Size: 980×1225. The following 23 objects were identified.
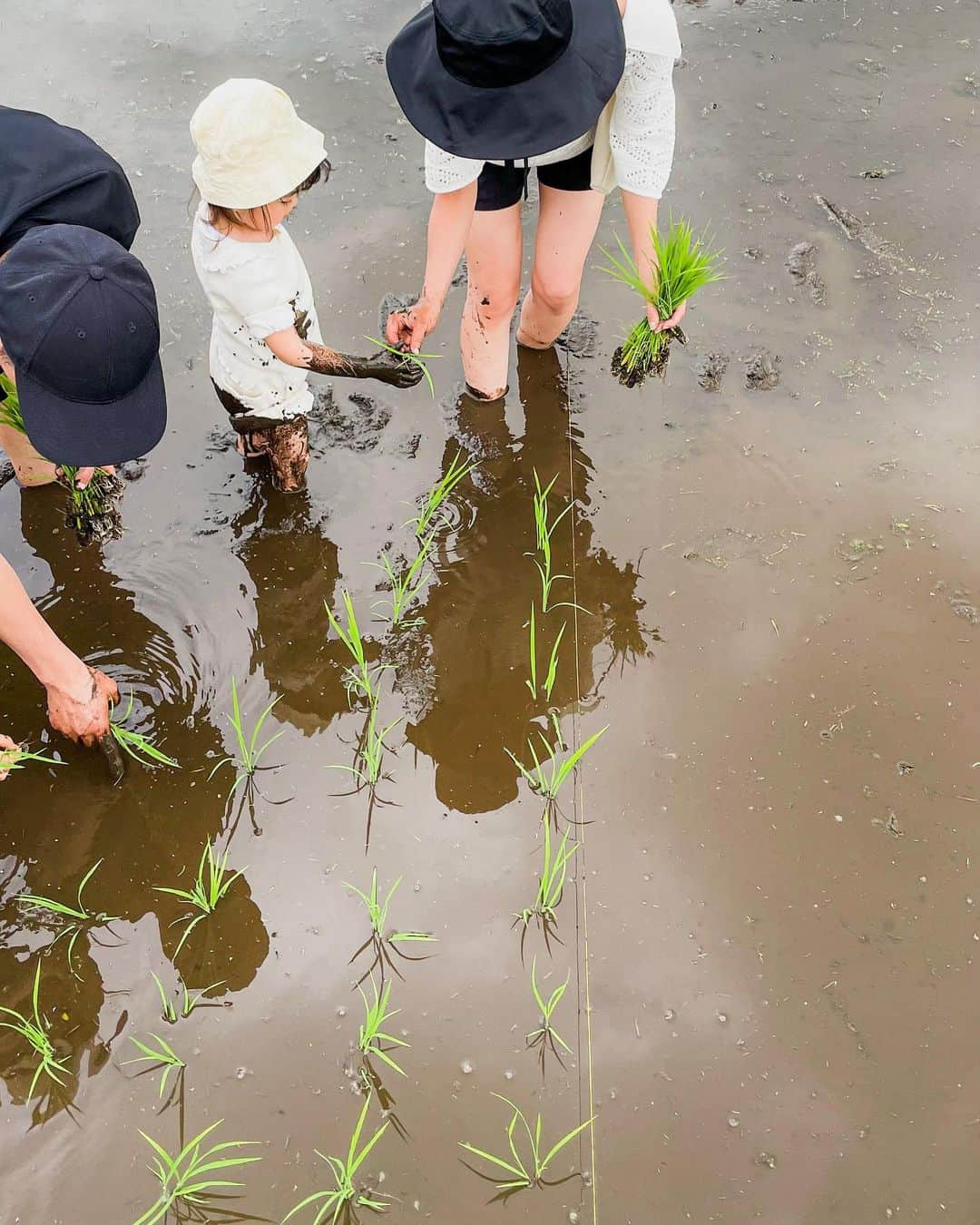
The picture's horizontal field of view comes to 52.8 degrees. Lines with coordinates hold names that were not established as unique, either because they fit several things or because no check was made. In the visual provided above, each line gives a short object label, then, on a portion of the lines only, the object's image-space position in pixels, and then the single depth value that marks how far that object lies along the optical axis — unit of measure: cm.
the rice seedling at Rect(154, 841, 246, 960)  213
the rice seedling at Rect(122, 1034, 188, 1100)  196
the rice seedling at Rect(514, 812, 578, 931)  216
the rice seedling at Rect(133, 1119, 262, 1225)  182
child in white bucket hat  200
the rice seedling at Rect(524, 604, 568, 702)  243
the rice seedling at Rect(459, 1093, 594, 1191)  187
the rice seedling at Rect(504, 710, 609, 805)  233
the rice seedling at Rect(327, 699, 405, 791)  236
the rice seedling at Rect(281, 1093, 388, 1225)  182
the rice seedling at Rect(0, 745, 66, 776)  202
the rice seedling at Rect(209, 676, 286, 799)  236
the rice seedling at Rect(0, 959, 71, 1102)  195
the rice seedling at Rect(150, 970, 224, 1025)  204
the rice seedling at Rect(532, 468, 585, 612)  266
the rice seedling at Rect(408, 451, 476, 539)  275
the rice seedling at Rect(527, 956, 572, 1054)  201
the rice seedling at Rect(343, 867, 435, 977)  213
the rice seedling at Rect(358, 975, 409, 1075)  197
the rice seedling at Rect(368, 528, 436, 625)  266
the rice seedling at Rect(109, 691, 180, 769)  226
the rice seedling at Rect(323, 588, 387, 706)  248
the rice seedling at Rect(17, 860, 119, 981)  215
